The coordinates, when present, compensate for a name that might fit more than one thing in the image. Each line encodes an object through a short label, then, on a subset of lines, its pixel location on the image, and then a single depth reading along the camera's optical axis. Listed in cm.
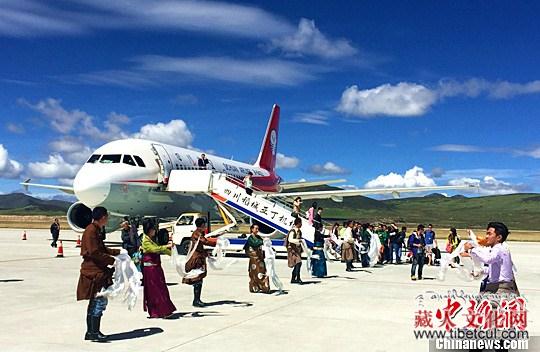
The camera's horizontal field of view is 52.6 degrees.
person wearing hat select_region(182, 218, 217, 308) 1006
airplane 2169
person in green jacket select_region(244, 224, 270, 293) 1238
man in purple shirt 652
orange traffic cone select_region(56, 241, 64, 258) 2119
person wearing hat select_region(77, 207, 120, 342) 760
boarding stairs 2131
